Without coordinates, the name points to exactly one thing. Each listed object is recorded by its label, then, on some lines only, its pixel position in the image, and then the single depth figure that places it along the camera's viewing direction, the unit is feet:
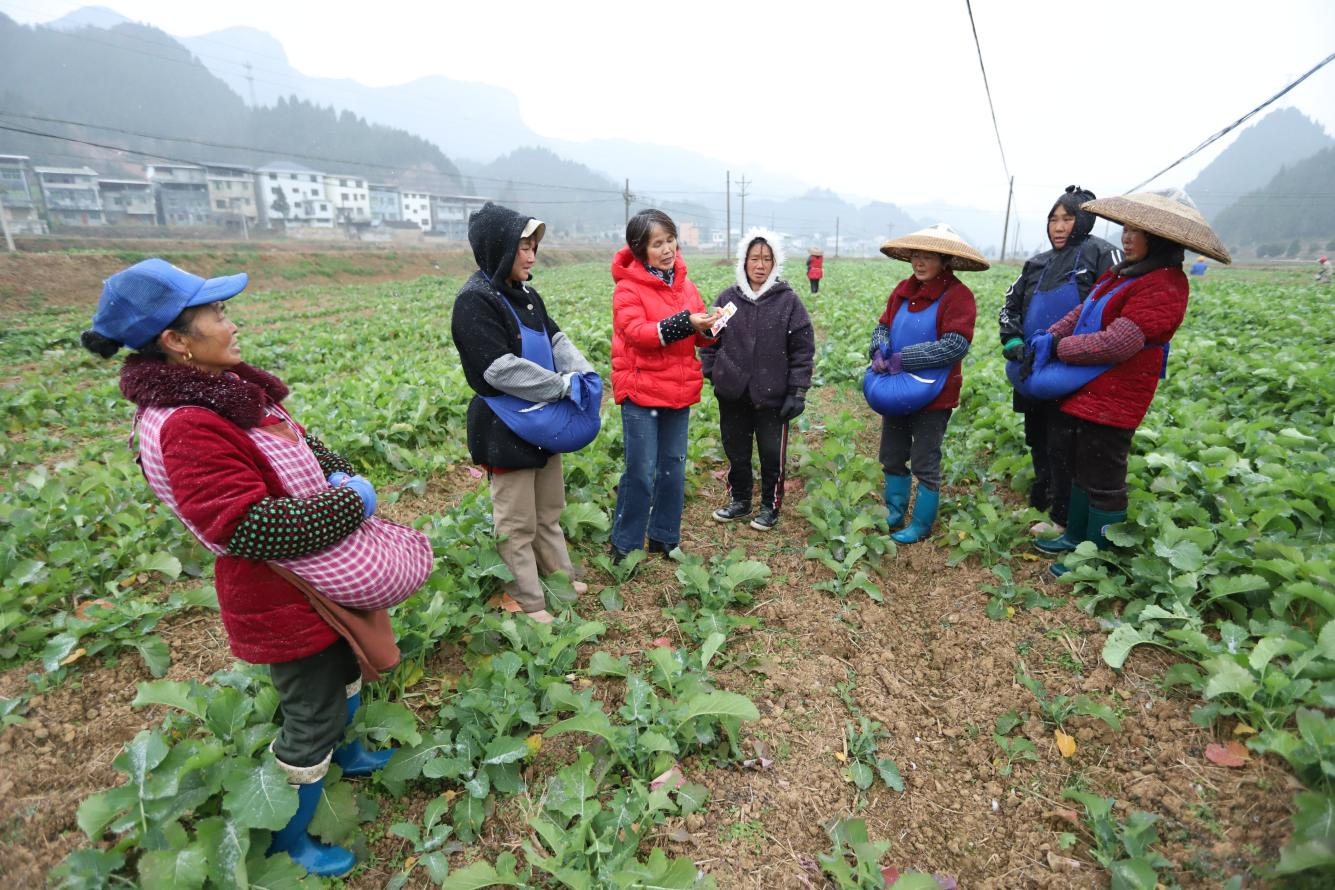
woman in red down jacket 12.66
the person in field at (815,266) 67.62
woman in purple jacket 14.62
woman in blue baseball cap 6.29
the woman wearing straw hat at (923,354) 13.57
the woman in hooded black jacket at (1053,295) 14.07
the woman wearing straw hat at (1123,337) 11.14
